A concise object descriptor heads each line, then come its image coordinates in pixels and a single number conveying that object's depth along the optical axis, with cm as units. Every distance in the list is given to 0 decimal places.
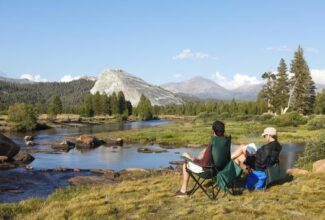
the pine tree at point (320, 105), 11031
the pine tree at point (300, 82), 9131
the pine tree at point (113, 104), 14950
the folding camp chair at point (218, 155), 1170
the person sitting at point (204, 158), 1166
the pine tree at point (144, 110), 15270
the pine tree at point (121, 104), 15168
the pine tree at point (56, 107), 13180
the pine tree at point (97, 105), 14800
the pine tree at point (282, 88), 9597
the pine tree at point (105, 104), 14825
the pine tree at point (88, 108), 14088
